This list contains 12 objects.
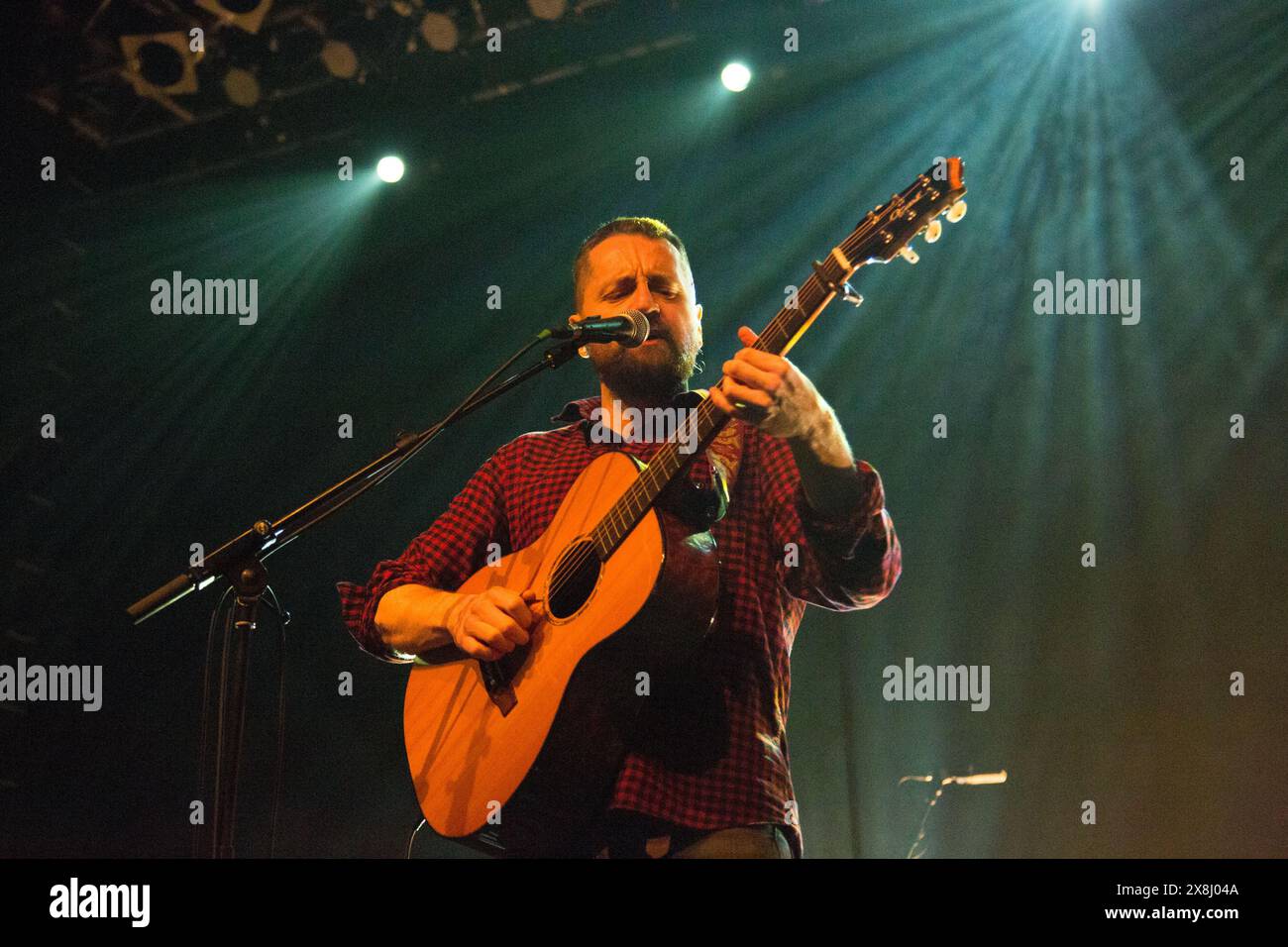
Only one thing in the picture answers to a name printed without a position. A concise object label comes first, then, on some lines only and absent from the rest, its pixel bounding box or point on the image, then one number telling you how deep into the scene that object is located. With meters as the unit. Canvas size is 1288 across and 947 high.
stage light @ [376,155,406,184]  5.34
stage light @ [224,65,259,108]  5.04
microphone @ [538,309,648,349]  2.60
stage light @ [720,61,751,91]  5.20
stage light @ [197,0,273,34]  4.78
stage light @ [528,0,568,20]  4.97
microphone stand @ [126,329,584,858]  2.32
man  2.30
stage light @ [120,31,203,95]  4.86
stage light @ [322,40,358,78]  5.03
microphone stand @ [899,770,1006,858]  4.80
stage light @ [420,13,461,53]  4.99
